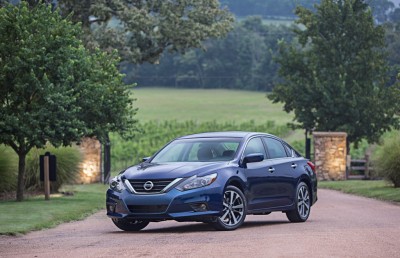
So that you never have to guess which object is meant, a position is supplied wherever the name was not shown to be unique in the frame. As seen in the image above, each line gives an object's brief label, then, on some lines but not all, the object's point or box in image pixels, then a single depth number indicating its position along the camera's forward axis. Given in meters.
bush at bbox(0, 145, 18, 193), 29.83
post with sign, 29.08
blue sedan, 17.48
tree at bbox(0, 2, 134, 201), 26.95
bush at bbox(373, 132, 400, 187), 35.06
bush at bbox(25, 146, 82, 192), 31.98
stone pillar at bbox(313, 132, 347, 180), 52.25
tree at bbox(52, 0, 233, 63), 44.91
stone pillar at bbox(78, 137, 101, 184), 49.00
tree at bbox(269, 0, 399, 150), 54.09
